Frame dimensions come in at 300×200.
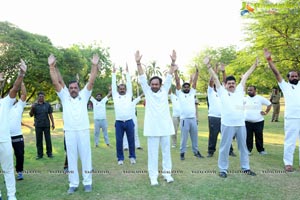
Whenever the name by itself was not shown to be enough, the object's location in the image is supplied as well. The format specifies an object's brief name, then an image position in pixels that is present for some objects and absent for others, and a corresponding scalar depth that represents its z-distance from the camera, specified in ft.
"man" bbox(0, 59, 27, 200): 16.37
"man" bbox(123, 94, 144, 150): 33.42
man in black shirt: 29.09
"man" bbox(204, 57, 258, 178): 20.38
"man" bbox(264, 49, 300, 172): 21.61
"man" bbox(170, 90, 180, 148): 33.17
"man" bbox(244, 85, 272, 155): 27.73
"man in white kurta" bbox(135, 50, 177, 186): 19.36
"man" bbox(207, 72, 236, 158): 27.55
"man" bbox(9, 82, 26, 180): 21.57
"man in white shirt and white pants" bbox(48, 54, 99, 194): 17.93
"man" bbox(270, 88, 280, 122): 58.39
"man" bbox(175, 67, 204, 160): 26.58
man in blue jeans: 25.76
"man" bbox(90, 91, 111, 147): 35.53
